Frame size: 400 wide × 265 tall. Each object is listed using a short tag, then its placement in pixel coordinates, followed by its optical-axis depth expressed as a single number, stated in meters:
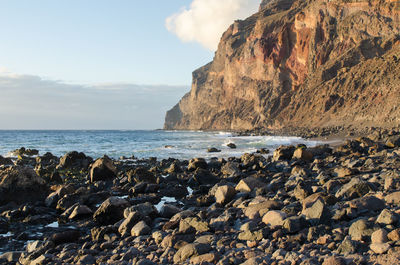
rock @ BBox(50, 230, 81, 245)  6.61
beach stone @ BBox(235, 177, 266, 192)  9.18
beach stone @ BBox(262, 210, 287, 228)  5.56
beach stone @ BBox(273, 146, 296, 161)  16.56
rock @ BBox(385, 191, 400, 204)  5.70
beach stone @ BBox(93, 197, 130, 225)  7.94
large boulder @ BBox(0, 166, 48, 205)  10.27
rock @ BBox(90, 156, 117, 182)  14.38
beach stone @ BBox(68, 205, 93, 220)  8.48
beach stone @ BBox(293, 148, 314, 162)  15.90
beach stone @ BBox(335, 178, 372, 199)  6.77
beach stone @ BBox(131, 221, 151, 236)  6.44
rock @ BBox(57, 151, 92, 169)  19.28
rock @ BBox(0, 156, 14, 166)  21.69
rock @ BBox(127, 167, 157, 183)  12.87
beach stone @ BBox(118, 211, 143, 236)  6.76
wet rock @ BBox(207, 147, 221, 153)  26.73
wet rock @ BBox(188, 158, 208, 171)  15.68
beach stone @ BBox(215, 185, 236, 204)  8.38
